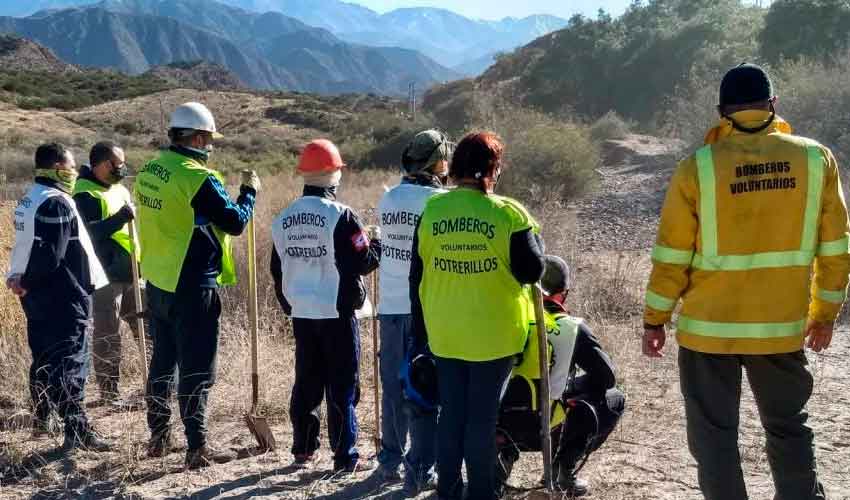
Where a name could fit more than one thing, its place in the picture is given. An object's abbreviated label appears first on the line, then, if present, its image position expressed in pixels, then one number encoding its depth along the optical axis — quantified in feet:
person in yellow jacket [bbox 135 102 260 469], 13.21
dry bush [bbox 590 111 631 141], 59.16
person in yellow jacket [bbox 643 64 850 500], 9.71
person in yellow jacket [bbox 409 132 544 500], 10.30
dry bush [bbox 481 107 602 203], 41.86
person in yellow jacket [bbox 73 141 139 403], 16.84
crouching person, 11.54
